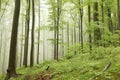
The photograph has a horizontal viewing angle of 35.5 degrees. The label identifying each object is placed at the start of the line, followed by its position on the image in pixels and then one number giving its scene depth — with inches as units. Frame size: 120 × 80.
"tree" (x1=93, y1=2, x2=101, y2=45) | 464.2
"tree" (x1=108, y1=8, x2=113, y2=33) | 790.6
